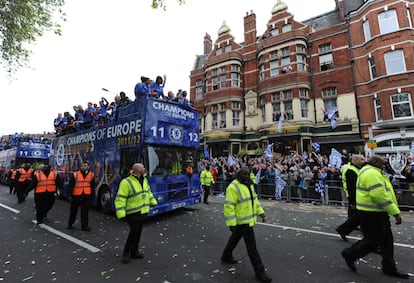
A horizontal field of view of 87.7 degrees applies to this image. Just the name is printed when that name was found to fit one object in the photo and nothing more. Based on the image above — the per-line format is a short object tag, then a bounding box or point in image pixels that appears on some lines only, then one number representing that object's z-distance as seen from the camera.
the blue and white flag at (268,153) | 12.69
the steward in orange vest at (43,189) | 6.52
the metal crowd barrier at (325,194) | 7.85
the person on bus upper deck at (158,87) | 7.15
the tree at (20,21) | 6.79
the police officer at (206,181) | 9.71
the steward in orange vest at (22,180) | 10.23
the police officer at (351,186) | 4.65
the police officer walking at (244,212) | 3.24
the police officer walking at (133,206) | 3.91
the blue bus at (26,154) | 16.81
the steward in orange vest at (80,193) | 5.93
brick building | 15.12
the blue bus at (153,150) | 6.46
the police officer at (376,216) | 3.26
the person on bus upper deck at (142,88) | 6.75
